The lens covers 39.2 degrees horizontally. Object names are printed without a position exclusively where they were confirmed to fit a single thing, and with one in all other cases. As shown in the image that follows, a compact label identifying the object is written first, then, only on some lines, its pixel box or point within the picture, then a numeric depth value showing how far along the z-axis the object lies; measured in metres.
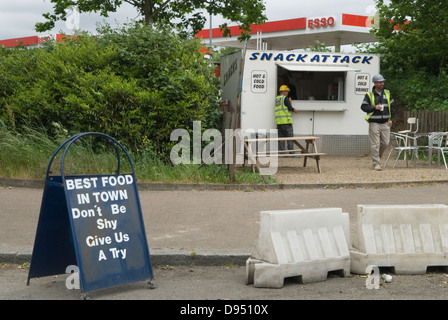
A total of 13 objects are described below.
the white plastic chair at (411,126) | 16.56
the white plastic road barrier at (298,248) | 5.85
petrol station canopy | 31.22
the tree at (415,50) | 20.44
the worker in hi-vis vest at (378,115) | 14.06
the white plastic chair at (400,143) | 15.08
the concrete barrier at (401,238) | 6.32
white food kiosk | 16.91
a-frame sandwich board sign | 5.41
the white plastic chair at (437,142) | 14.74
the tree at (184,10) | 21.84
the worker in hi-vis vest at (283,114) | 16.29
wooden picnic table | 12.91
